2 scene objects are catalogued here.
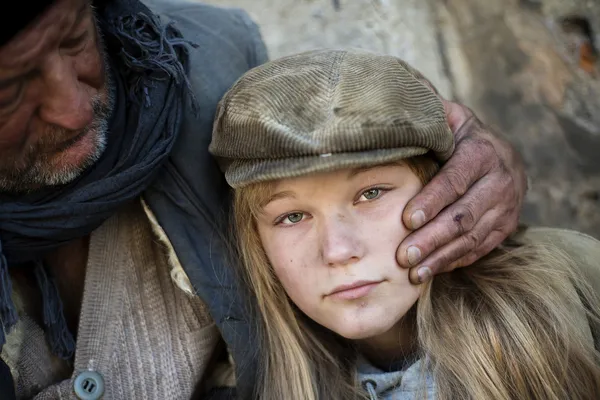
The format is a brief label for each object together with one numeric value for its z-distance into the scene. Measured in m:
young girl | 0.67
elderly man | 0.70
